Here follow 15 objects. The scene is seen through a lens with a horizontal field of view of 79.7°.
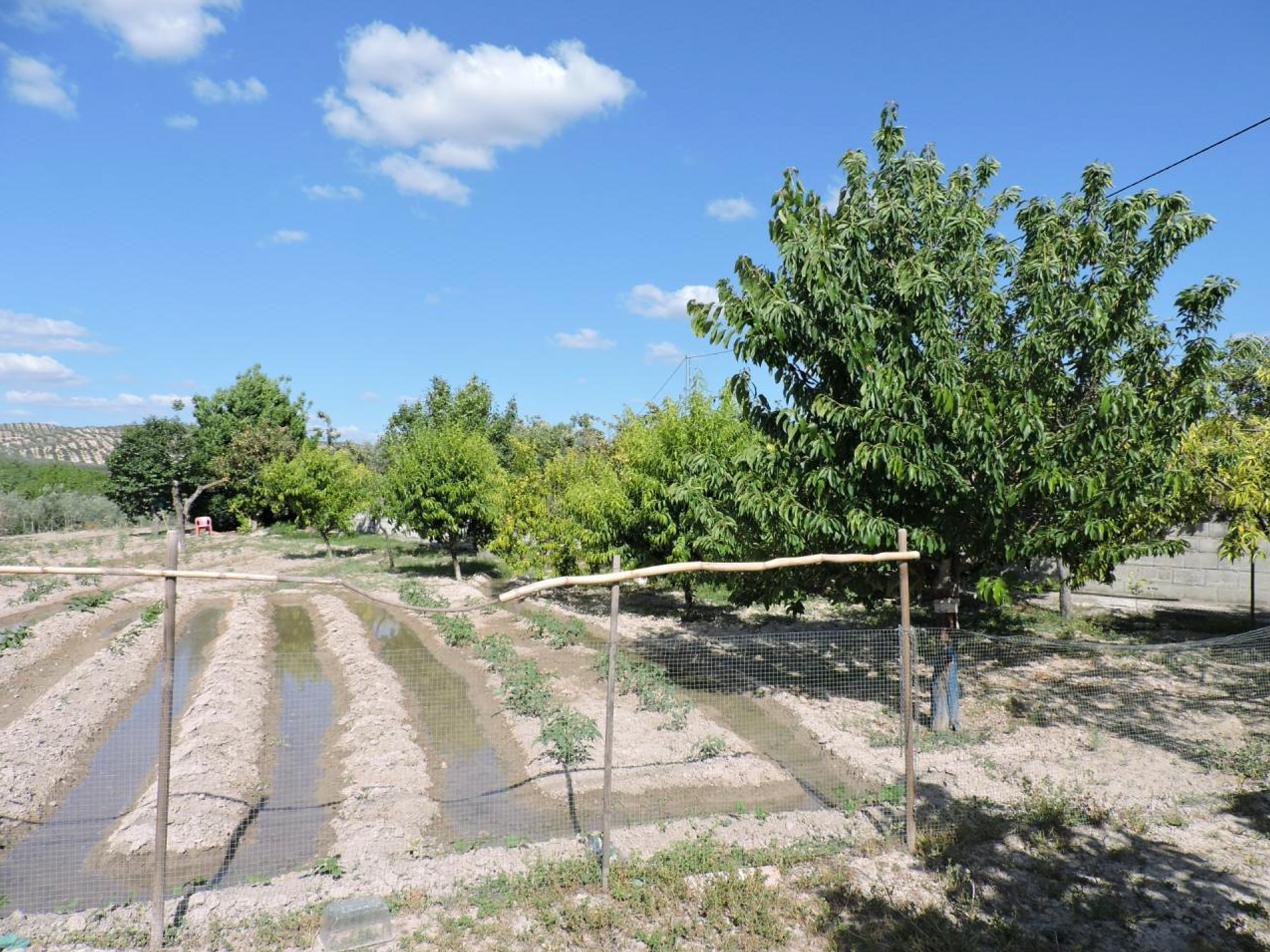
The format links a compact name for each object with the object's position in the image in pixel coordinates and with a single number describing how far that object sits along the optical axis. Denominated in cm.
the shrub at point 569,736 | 850
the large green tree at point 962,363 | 759
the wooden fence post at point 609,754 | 561
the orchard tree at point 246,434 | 4066
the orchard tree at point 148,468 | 4028
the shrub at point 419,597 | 1936
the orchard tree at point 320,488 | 2956
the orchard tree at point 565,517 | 1620
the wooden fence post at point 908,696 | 629
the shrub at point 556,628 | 1470
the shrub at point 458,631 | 1491
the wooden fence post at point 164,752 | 491
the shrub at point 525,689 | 1036
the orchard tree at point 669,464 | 1483
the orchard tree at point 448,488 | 2317
